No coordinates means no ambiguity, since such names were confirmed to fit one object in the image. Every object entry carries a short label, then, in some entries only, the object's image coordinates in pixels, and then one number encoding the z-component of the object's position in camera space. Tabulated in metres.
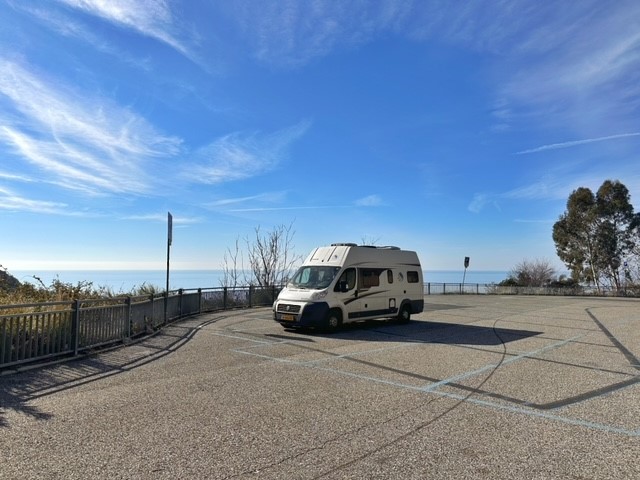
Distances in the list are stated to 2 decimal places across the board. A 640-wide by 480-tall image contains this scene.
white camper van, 13.17
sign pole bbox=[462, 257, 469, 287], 38.03
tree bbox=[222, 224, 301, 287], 28.86
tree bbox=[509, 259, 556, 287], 50.84
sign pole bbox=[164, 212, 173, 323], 14.41
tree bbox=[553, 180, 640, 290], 48.03
